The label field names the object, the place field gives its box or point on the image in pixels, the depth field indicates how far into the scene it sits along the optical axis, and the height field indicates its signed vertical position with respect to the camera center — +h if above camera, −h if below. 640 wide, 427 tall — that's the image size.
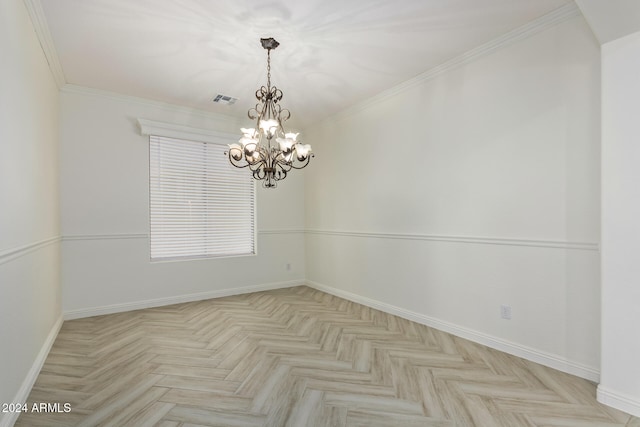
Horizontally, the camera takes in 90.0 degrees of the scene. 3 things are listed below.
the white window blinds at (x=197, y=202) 4.35 +0.16
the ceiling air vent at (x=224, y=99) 4.12 +1.50
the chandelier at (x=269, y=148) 2.67 +0.56
